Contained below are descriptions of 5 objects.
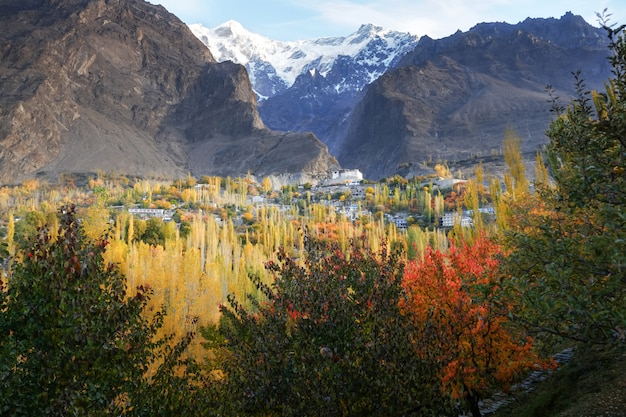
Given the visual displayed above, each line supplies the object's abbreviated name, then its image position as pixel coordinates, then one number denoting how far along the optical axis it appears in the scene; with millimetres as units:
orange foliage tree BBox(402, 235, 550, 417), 12523
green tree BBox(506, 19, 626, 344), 5715
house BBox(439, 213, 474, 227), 92731
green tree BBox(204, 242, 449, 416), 7641
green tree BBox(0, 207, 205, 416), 5883
